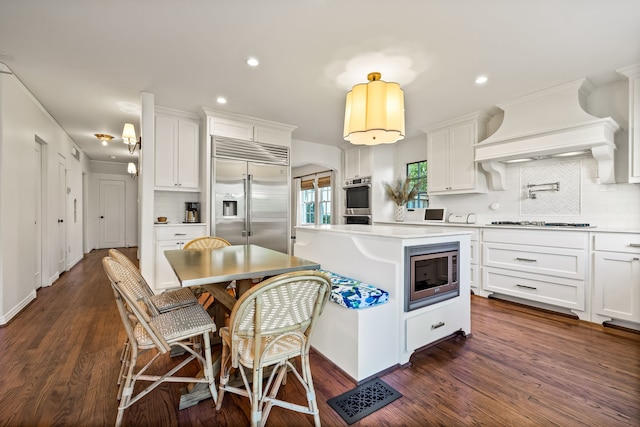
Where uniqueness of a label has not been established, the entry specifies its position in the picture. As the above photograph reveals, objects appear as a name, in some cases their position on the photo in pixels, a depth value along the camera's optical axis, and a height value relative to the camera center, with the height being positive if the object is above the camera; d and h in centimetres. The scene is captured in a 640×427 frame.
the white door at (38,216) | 380 -5
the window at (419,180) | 521 +60
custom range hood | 297 +94
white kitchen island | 192 -76
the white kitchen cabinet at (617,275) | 270 -63
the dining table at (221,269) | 150 -33
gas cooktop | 316 -14
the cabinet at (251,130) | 415 +129
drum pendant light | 250 +93
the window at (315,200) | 686 +31
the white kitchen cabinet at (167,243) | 378 -43
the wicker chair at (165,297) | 185 -62
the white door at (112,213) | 830 -3
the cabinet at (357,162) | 557 +103
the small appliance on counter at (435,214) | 465 -3
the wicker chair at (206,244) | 283 -32
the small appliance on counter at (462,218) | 420 -9
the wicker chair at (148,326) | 137 -64
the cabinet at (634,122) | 277 +89
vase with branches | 523 +35
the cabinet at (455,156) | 412 +88
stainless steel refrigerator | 416 +15
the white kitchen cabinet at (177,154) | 400 +85
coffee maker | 440 +0
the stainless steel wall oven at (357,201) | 554 +24
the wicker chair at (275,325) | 125 -54
